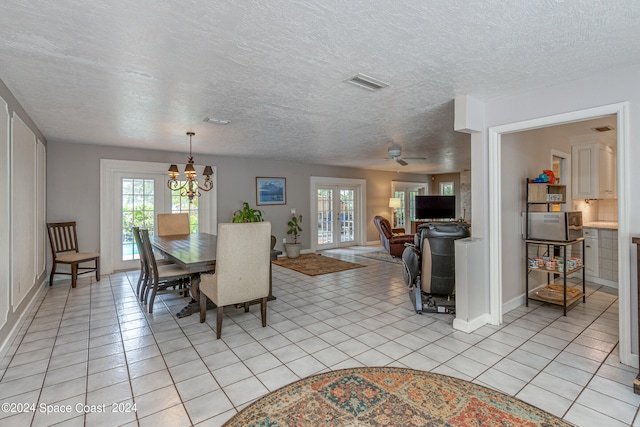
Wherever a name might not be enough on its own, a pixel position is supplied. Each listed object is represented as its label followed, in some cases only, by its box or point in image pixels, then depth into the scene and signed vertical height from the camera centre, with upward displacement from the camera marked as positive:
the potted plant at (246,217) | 4.25 -0.04
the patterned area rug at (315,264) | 5.70 -1.02
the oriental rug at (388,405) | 1.73 -1.15
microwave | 3.30 -0.16
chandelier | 4.20 +0.57
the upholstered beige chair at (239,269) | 2.83 -0.52
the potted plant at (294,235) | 7.14 -0.52
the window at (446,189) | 10.77 +0.81
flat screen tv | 8.80 +0.15
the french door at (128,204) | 5.36 +0.20
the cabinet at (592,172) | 4.55 +0.58
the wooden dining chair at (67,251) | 4.52 -0.56
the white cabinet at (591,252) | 4.48 -0.59
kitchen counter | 4.32 -0.20
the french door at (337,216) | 8.26 -0.07
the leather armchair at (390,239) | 6.73 -0.57
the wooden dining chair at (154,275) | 3.46 -0.68
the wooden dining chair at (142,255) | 3.80 -0.51
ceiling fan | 5.45 +1.04
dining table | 2.94 -0.42
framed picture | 7.04 +0.53
